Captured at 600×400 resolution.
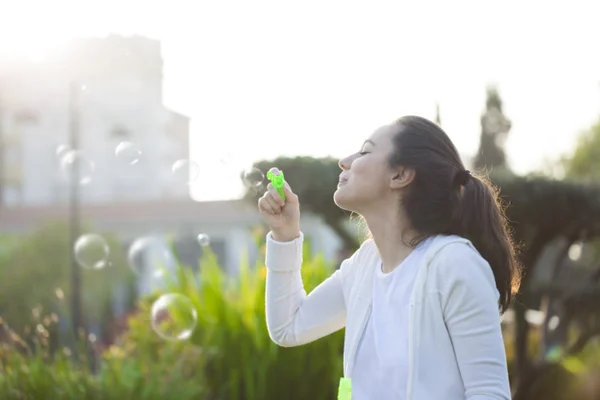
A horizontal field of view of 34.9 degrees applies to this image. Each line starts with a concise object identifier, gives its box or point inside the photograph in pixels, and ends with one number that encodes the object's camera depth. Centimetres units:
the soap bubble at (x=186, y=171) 584
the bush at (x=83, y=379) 499
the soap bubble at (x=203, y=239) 464
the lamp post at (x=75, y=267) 1780
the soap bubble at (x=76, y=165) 816
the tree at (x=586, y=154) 2788
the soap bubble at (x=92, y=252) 808
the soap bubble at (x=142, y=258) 781
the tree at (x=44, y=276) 2330
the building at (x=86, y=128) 4747
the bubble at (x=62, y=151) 807
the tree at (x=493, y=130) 1895
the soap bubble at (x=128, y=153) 557
